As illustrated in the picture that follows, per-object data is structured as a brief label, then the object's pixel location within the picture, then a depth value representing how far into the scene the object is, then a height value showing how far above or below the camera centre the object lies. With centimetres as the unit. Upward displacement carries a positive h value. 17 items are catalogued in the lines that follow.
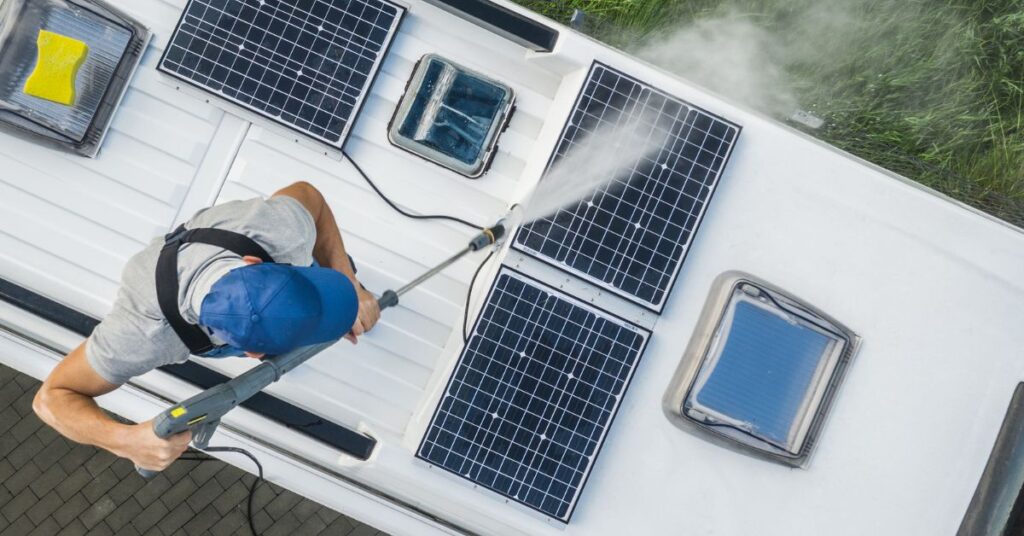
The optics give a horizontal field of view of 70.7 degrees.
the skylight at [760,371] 402 +13
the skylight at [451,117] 425 +77
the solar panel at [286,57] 422 +67
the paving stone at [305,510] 741 -297
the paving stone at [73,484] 735 -365
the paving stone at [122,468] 734 -330
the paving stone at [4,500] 730 -406
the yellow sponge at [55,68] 409 +9
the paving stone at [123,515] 732 -372
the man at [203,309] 306 -59
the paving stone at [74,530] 732 -404
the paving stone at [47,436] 741 -333
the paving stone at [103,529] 732 -393
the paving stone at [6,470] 736 -380
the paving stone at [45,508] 731 -397
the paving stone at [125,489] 735 -348
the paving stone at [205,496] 737 -323
